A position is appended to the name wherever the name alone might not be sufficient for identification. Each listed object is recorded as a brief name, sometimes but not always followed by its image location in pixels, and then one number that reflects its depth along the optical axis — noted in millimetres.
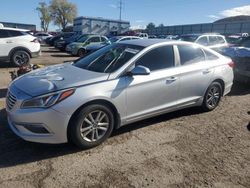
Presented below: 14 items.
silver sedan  2716
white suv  8280
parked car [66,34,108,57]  12928
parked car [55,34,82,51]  16651
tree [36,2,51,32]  67901
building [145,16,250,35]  30699
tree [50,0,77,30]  65255
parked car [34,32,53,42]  26420
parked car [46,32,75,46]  21061
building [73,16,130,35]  34601
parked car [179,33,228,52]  9542
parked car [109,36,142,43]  13094
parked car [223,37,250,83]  5931
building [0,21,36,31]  49486
